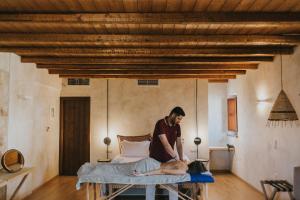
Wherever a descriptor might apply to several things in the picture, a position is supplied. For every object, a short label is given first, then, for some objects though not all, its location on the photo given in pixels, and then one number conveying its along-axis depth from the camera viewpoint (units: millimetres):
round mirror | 4391
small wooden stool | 4484
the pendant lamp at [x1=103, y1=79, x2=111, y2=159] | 7762
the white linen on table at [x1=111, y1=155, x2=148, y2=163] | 6506
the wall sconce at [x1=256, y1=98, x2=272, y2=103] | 5723
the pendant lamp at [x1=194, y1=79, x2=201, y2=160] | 7757
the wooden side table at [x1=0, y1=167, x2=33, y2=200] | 3979
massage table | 3975
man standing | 4277
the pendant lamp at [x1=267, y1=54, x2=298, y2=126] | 4566
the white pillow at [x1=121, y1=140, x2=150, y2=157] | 7090
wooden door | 8031
